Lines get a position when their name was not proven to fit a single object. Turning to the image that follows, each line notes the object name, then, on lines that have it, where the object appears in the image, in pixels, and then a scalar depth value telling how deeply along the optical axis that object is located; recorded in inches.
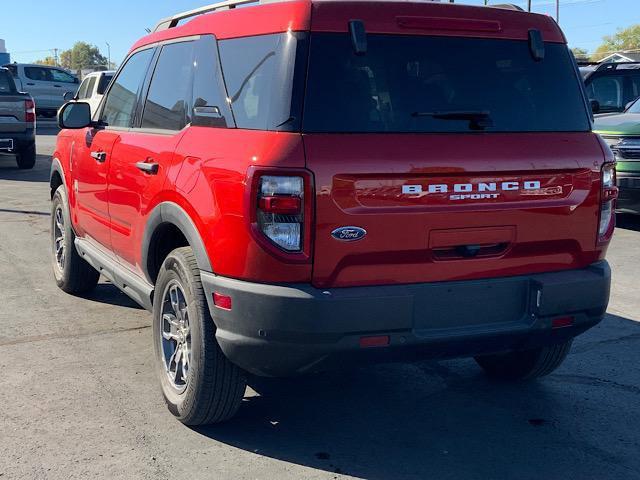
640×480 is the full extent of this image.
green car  354.0
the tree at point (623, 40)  4363.7
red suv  121.3
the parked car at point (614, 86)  475.5
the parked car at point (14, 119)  573.0
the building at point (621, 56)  1249.8
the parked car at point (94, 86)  561.0
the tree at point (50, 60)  5528.5
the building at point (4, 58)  2046.0
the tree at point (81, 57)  5865.2
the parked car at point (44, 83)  1078.4
